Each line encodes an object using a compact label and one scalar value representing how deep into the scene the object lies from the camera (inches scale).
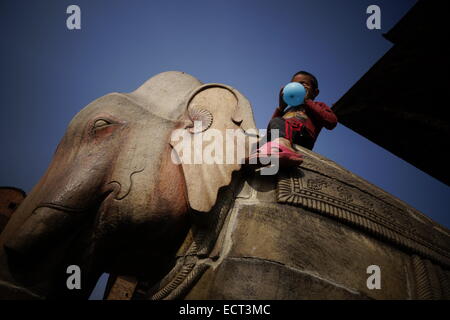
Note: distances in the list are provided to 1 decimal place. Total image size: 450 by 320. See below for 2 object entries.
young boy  72.0
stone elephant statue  46.2
